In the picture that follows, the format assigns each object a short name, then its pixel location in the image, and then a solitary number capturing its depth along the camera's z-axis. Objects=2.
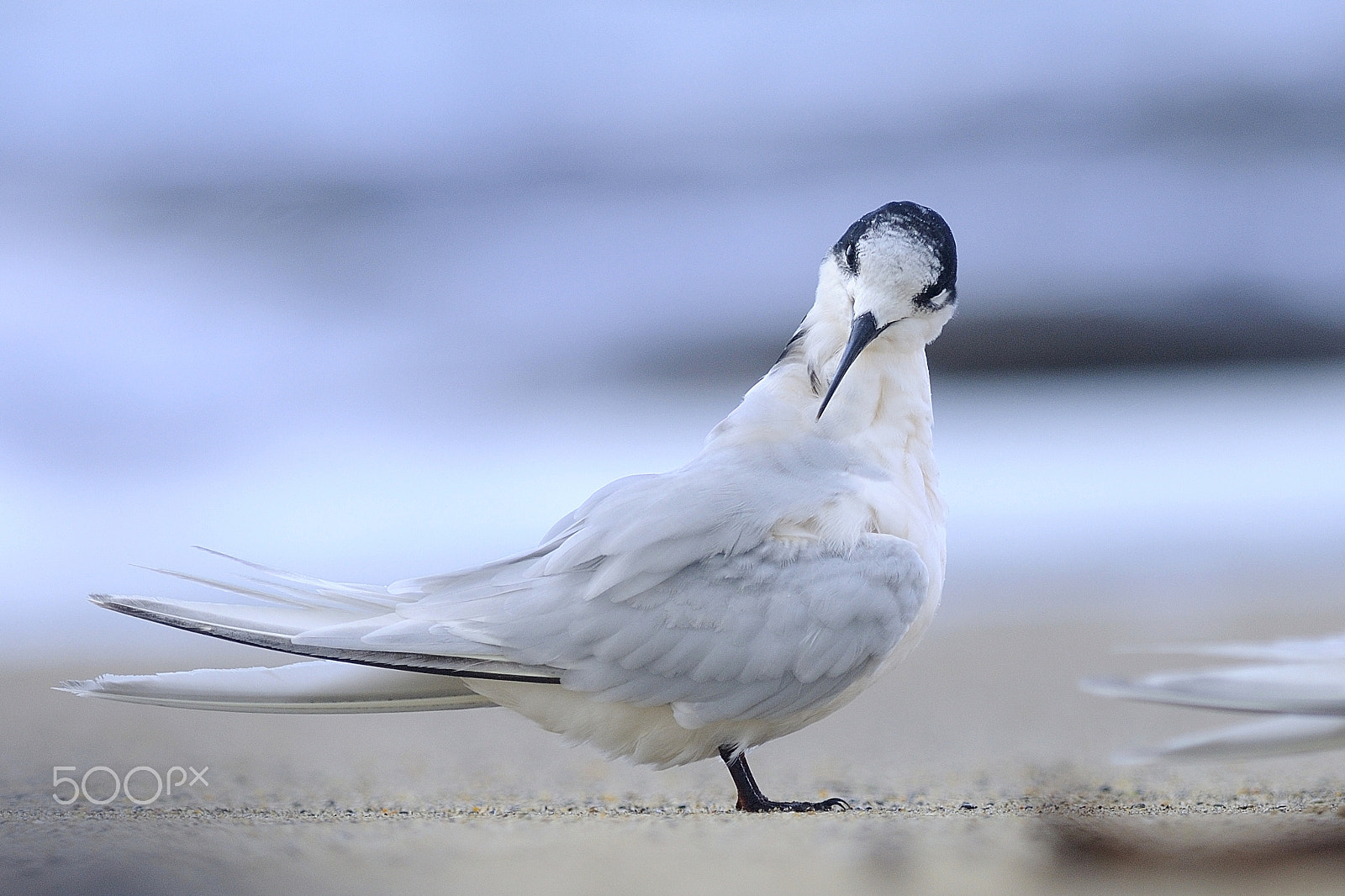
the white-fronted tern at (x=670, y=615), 5.26
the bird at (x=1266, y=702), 5.19
